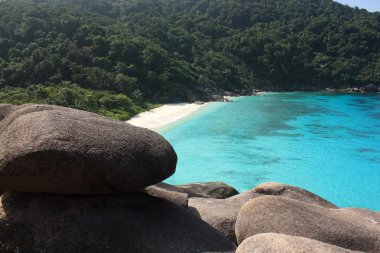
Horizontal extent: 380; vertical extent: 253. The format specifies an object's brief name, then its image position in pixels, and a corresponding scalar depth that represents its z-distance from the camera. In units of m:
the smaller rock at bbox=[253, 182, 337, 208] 10.06
